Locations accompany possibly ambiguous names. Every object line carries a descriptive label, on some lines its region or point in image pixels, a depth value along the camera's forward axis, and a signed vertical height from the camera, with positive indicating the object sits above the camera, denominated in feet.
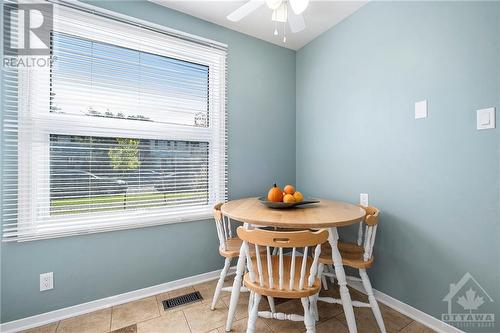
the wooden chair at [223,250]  5.44 -2.12
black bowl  5.32 -0.92
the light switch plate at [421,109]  5.15 +1.33
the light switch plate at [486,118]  4.17 +0.92
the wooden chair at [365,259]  4.72 -2.08
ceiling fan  4.67 +3.66
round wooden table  4.26 -1.05
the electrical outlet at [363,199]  6.44 -0.96
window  4.98 +0.87
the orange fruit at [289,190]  5.72 -0.62
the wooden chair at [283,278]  3.66 -2.03
